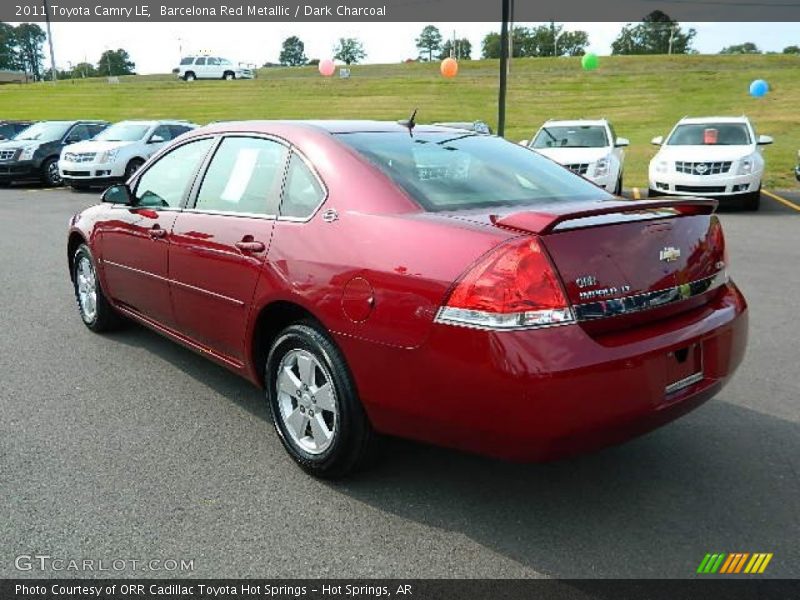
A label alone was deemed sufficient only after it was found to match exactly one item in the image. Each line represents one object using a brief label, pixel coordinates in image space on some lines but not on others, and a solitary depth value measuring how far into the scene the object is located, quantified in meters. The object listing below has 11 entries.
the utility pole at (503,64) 16.20
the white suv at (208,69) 55.97
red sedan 2.51
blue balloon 35.00
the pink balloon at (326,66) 48.84
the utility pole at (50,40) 66.69
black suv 18.09
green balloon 47.22
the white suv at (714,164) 12.18
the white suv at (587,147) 12.98
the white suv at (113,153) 16.45
